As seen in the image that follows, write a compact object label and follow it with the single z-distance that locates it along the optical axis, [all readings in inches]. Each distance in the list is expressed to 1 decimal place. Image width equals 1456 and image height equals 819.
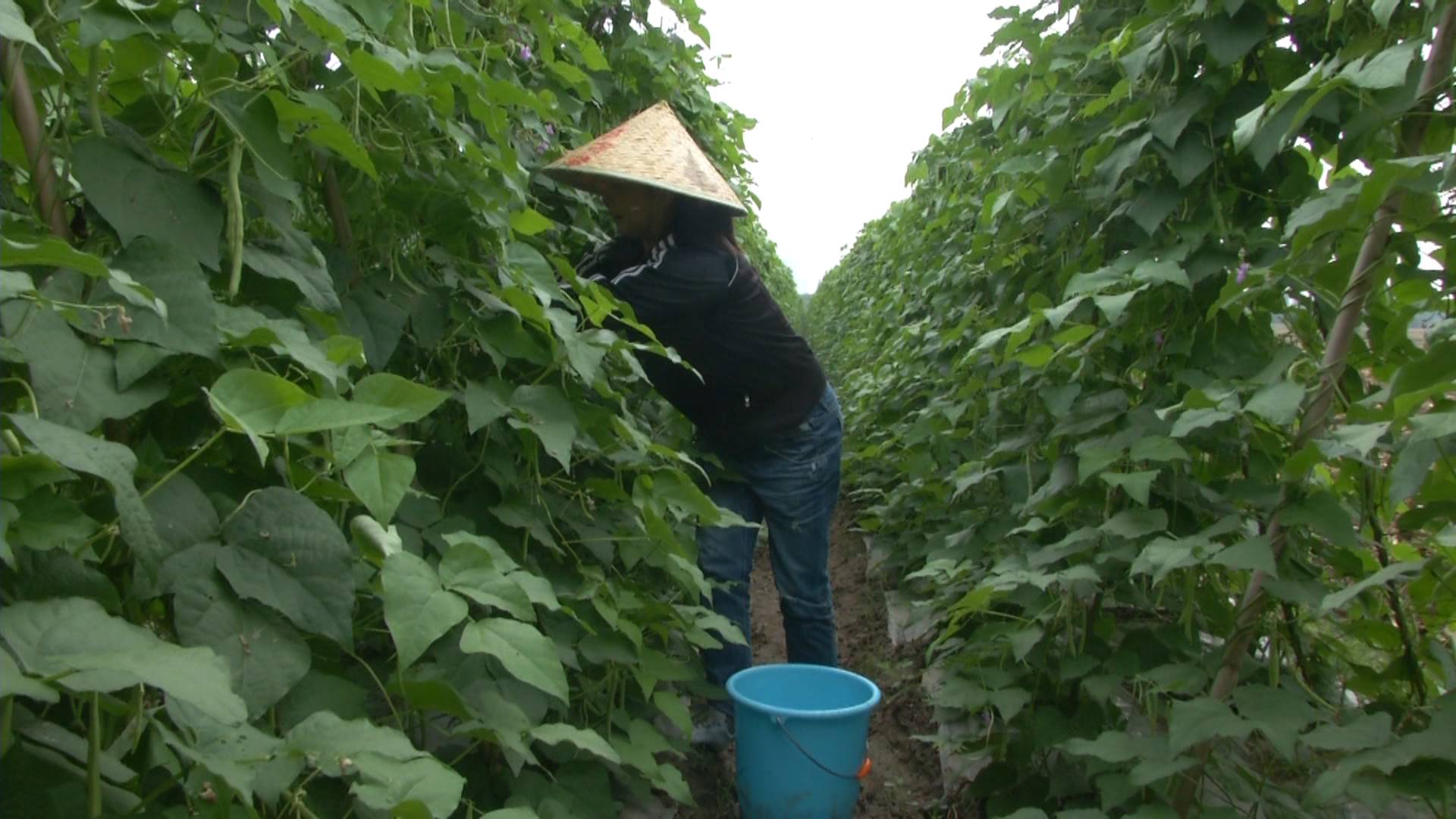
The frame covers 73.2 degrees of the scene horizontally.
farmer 94.4
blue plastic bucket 89.0
